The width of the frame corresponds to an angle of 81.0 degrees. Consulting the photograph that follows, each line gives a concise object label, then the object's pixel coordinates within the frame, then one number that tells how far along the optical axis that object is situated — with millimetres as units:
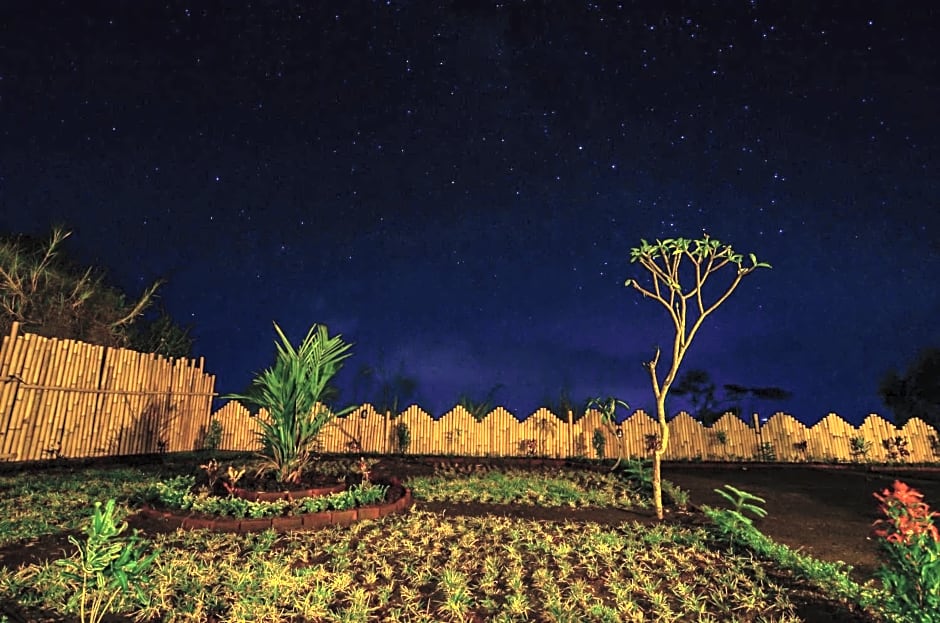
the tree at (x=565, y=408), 15872
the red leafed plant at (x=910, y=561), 2719
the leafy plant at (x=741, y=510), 5179
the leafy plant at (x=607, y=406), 12472
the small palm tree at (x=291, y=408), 6414
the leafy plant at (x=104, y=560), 2541
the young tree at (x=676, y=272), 6551
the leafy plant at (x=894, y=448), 14555
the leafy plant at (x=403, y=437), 14258
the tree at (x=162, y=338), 16688
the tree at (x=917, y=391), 21234
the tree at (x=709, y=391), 26391
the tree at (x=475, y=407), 15555
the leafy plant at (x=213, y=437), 13008
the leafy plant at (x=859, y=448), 14742
